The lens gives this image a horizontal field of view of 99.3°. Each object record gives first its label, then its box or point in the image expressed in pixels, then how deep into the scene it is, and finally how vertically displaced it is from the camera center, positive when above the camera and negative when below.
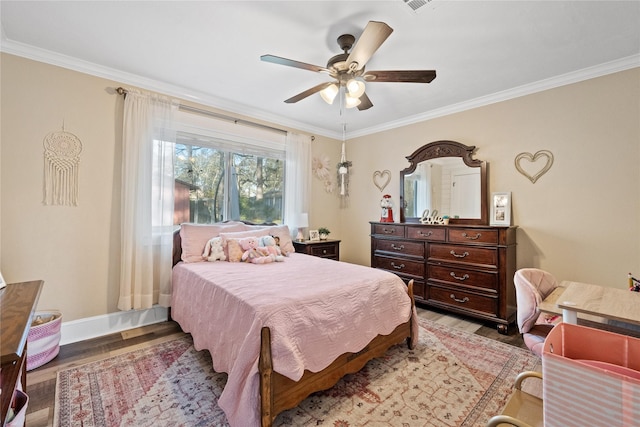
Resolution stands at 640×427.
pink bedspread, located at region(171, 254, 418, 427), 1.48 -0.66
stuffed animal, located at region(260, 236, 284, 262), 3.01 -0.35
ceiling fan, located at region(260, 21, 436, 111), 1.87 +1.12
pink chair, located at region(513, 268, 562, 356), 1.75 -0.66
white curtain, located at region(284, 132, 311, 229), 4.13 +0.53
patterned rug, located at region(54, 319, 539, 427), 1.64 -1.21
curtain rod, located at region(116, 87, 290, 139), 2.76 +1.25
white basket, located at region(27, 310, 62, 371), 2.10 -1.02
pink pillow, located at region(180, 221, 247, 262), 2.90 -0.25
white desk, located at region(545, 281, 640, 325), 1.35 -0.47
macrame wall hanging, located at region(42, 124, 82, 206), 2.46 +0.42
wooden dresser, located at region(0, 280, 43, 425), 0.95 -0.47
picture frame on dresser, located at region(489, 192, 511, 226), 3.09 +0.10
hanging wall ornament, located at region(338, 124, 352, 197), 4.72 +0.63
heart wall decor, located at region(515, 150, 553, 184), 2.86 +0.62
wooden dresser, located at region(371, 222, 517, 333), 2.85 -0.56
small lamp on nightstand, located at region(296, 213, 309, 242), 4.08 -0.09
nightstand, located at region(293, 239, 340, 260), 3.89 -0.47
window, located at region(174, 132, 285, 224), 3.33 +0.47
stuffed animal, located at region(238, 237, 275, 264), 2.86 -0.40
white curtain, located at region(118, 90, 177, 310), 2.74 +0.14
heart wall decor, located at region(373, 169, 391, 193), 4.32 +0.62
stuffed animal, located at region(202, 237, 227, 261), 2.91 -0.39
